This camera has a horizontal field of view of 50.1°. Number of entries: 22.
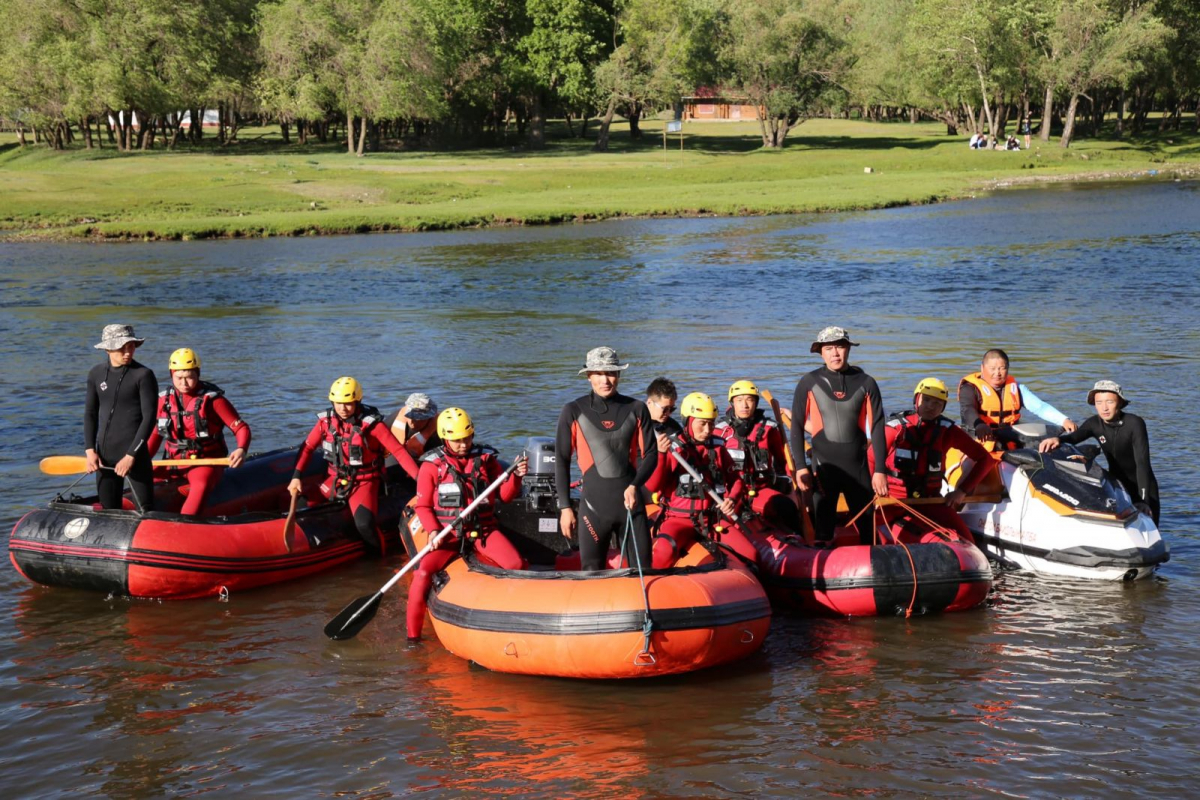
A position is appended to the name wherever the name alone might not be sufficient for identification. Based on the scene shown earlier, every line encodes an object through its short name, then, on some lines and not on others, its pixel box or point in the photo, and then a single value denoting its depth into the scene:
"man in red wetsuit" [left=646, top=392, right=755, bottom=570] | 9.32
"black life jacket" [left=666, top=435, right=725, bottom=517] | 9.52
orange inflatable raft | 8.12
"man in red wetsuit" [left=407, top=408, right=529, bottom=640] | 9.36
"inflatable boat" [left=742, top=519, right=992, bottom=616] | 9.42
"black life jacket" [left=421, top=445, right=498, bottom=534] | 9.35
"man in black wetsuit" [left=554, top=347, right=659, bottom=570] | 8.55
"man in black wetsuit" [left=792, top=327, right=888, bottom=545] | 9.73
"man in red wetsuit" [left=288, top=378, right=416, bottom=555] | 10.37
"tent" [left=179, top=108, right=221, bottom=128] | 106.12
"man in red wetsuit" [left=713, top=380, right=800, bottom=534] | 10.17
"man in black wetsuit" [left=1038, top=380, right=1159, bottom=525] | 10.74
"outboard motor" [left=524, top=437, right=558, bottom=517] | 10.58
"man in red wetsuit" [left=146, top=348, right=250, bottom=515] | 10.88
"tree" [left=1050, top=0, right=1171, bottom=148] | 63.25
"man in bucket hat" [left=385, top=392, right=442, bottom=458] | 11.54
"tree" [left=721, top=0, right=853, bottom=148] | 75.94
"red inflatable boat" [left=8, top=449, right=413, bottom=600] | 10.15
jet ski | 10.09
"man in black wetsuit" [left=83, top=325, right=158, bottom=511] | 10.45
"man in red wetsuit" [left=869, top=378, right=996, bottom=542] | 10.13
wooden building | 105.19
